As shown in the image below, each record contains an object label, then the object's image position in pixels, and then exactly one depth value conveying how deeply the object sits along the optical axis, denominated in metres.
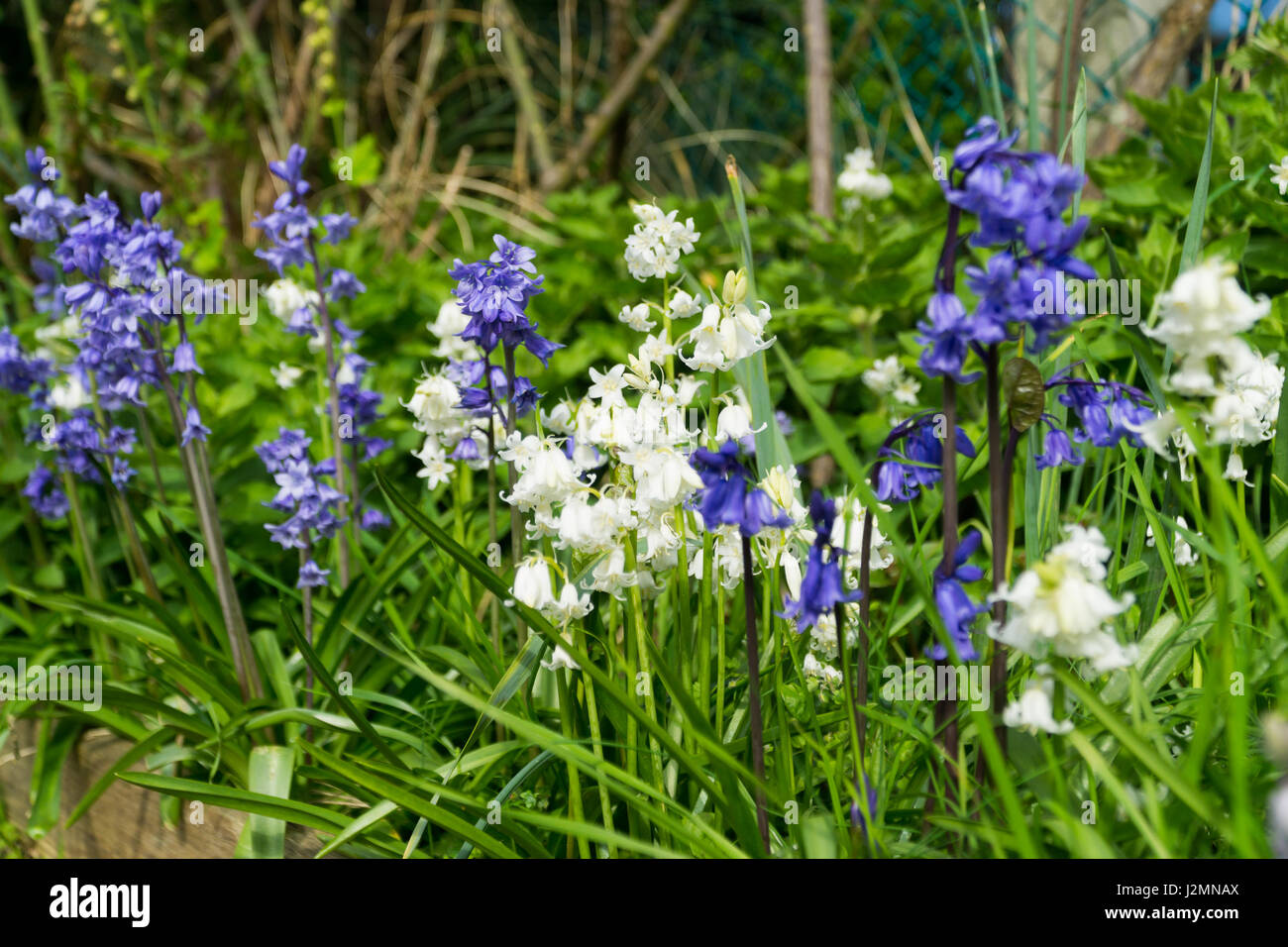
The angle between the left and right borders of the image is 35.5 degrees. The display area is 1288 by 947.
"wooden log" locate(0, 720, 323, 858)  0.79
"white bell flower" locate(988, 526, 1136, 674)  0.55
